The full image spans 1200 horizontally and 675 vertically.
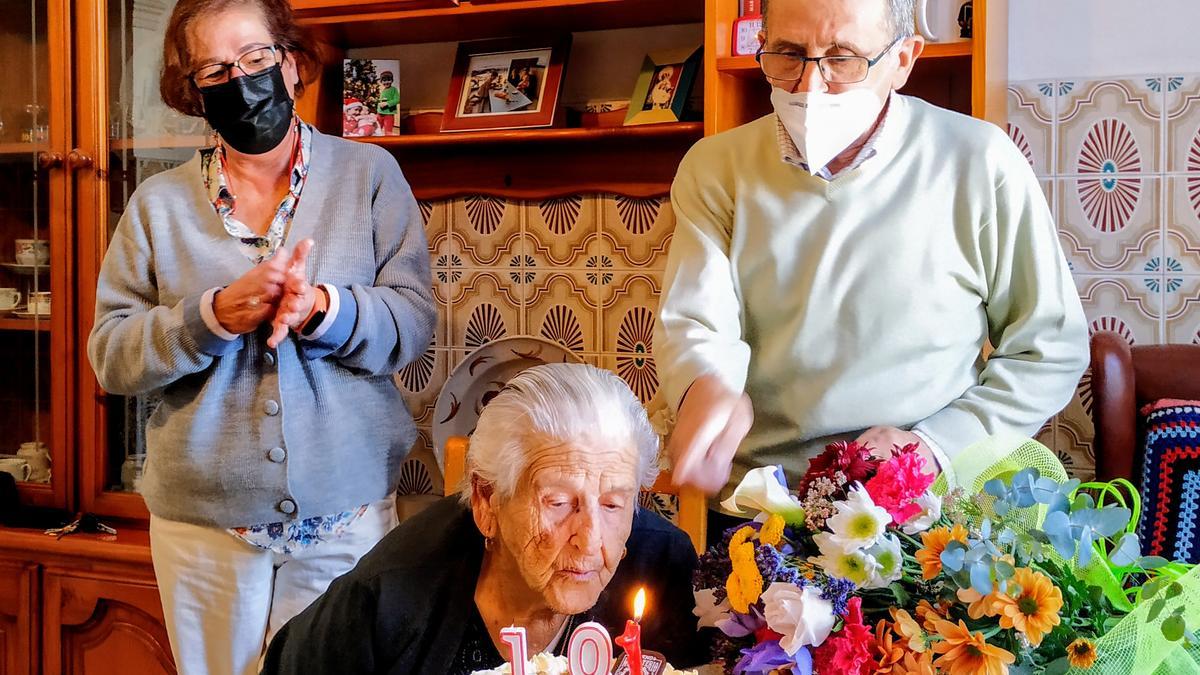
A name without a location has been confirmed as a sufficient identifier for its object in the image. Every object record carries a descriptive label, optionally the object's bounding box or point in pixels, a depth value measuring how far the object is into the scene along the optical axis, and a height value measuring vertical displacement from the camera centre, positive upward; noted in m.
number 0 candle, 0.82 -0.25
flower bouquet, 0.69 -0.18
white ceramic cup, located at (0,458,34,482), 2.44 -0.34
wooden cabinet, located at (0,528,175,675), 2.20 -0.60
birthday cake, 0.90 -0.29
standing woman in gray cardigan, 1.66 -0.05
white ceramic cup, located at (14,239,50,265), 2.39 +0.13
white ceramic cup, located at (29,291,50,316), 2.39 +0.02
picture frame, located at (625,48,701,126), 2.05 +0.43
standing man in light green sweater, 1.19 +0.05
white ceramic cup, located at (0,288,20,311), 2.44 +0.03
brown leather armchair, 1.56 -0.11
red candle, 0.73 -0.22
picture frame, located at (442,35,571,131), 2.14 +0.46
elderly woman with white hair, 1.17 -0.27
